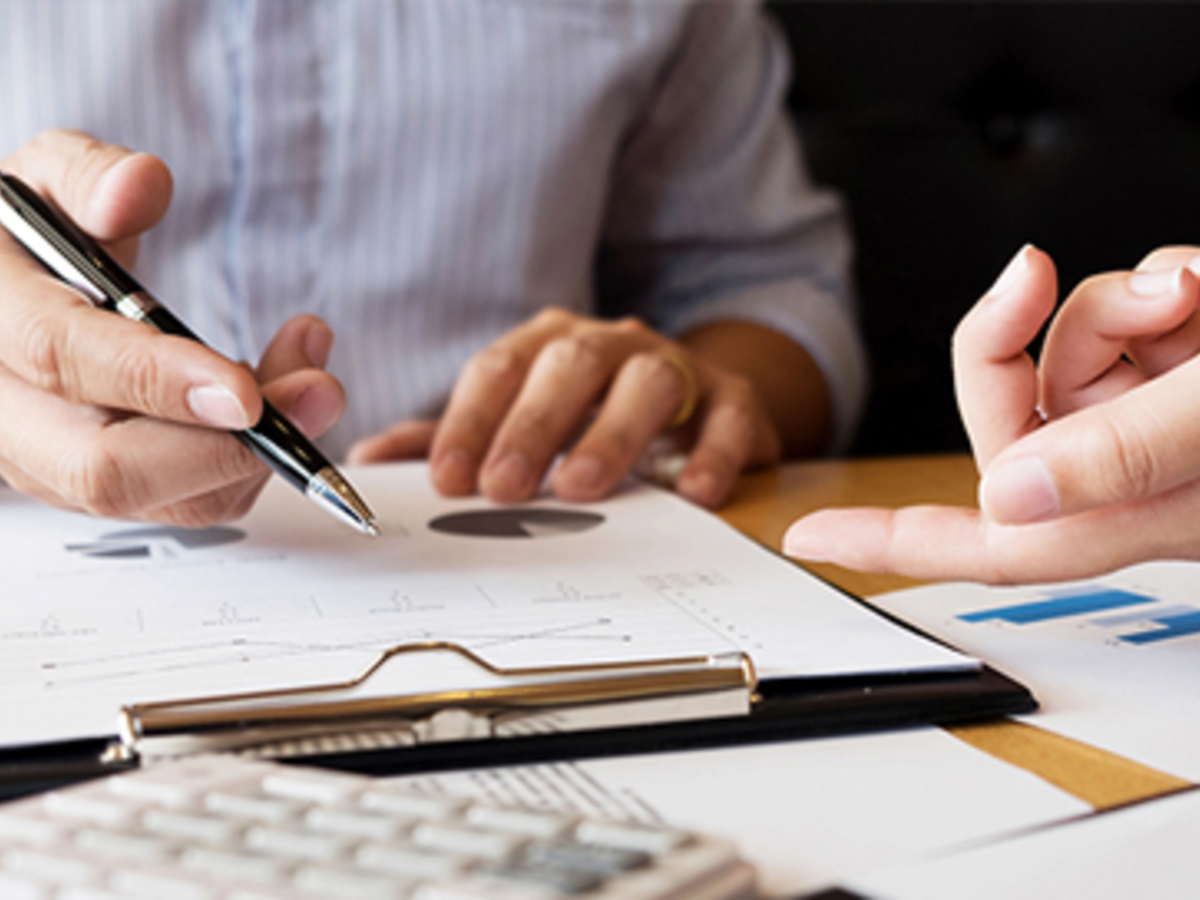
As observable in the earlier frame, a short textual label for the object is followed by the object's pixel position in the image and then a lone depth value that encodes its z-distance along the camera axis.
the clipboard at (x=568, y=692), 0.24
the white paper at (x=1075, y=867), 0.20
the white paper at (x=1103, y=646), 0.27
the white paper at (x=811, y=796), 0.22
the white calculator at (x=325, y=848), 0.17
